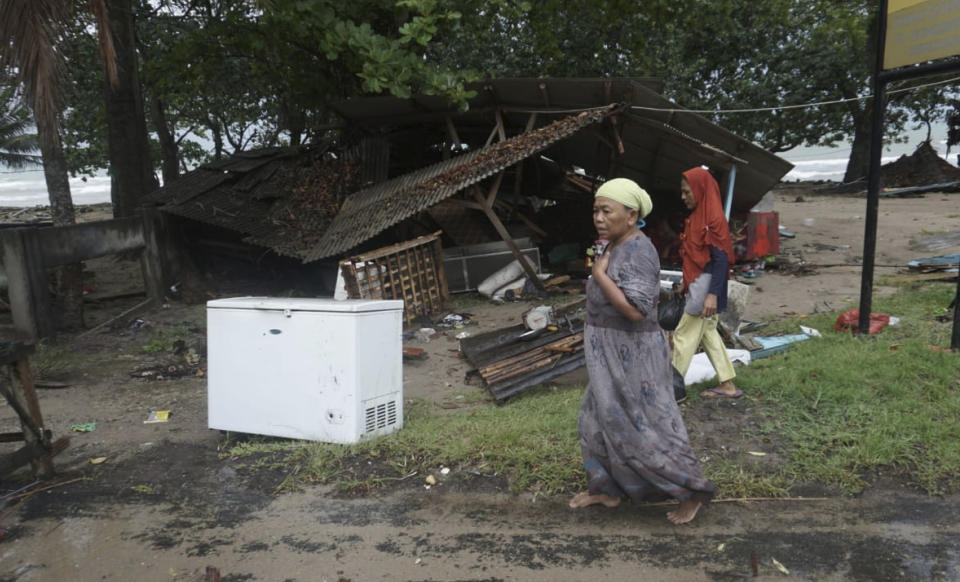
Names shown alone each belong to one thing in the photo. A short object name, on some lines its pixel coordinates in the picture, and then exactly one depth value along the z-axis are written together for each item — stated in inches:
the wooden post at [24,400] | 152.9
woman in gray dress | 121.6
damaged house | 359.9
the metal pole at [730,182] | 380.3
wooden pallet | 327.6
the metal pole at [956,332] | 208.5
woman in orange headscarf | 170.9
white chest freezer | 166.7
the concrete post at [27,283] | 293.3
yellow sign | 201.0
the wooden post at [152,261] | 385.7
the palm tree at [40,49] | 240.4
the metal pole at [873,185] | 222.2
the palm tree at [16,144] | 885.8
